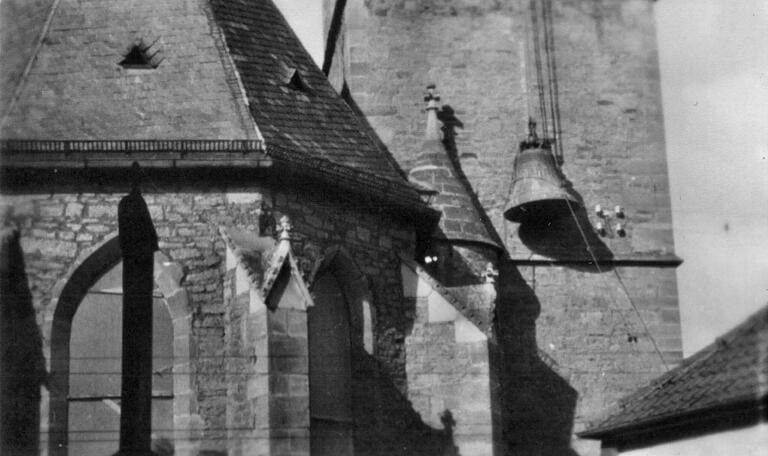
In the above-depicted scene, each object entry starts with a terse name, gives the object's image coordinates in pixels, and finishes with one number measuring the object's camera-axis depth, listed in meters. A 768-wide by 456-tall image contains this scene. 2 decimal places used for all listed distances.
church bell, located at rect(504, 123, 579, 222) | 21.44
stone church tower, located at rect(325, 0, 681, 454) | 21.39
